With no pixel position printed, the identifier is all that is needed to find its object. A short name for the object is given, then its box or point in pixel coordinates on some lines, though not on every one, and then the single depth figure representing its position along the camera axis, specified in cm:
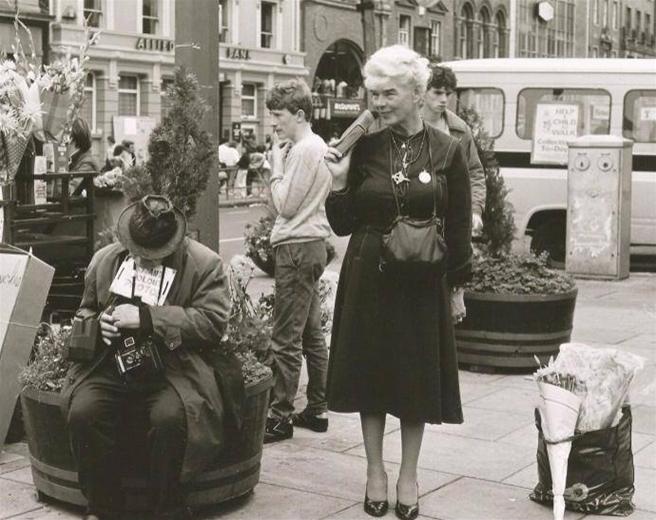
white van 1437
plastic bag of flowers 476
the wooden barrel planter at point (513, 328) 769
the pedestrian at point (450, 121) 695
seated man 441
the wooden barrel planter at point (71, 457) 469
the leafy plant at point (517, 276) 785
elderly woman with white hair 470
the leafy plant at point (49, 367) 484
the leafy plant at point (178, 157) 492
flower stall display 621
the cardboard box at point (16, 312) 545
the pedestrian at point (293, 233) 579
